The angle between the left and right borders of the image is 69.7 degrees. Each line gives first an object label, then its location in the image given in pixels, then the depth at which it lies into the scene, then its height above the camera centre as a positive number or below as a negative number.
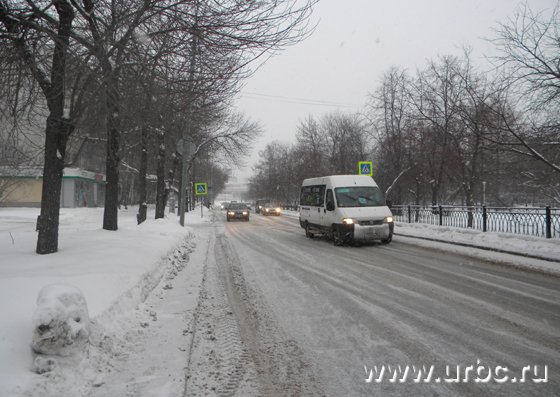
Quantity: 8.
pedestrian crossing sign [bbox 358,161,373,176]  21.36 +2.39
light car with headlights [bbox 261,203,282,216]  45.81 +0.14
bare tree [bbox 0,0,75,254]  6.41 +2.35
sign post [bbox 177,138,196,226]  16.92 +2.48
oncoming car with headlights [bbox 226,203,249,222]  34.03 -0.19
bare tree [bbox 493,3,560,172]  11.32 +2.94
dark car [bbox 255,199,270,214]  59.47 +1.05
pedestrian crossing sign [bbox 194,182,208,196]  28.95 +1.58
